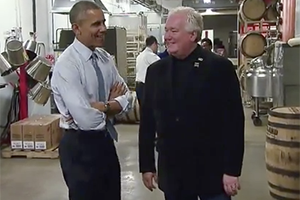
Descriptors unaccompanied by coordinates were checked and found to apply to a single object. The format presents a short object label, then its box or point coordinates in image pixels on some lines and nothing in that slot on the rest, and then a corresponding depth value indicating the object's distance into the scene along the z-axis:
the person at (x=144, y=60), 6.60
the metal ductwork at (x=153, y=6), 14.45
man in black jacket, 2.08
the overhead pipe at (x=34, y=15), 7.61
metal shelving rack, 10.62
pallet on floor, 5.86
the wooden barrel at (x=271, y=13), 8.91
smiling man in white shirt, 2.16
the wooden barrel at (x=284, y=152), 3.57
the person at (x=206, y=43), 7.11
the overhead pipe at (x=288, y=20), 6.20
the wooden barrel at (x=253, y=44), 8.80
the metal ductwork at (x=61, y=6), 8.12
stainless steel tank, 7.22
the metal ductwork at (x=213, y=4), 20.82
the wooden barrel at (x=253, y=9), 8.75
